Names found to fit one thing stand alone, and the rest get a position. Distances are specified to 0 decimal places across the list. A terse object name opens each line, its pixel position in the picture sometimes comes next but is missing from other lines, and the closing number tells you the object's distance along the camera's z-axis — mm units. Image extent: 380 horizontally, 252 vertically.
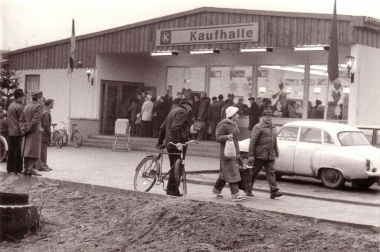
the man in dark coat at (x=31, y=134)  14305
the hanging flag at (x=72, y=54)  28844
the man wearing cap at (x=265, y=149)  12688
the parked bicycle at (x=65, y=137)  27234
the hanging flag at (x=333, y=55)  20694
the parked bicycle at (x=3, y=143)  17594
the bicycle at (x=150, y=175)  12065
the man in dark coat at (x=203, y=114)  26062
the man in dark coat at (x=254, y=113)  24516
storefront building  22406
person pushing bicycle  11680
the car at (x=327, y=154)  15023
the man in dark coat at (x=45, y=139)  15867
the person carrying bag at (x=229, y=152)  11820
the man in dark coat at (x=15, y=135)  14484
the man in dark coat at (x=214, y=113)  25566
